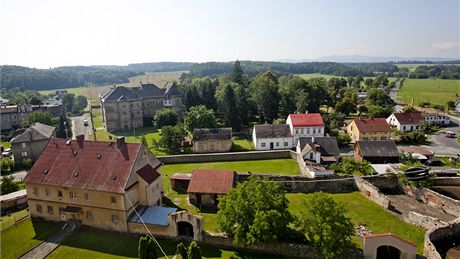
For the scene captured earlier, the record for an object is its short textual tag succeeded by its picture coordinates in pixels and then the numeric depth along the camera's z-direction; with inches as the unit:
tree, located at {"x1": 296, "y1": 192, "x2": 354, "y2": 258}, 1010.1
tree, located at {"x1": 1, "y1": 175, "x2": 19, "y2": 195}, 1589.6
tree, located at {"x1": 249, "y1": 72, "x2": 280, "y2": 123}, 3371.1
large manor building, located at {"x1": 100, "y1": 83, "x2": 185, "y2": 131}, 3314.5
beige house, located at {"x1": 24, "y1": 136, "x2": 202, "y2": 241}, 1239.1
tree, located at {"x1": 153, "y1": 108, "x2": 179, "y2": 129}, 3211.1
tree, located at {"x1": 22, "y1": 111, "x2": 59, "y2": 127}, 3078.2
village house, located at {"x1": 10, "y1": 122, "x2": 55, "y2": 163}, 2215.6
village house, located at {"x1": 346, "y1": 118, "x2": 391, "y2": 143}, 2714.1
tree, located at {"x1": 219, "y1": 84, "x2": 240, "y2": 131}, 3137.3
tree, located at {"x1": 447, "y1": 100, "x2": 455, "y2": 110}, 4238.2
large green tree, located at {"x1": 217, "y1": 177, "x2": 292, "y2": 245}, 1054.4
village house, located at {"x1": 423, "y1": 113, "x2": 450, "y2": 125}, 3442.4
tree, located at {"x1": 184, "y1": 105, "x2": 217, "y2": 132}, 2726.4
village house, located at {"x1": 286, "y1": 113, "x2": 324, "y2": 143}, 2593.5
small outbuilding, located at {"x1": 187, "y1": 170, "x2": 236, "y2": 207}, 1499.8
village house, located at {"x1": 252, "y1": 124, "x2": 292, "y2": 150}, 2513.5
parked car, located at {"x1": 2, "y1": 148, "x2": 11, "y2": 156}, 2511.9
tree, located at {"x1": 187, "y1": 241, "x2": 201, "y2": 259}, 930.1
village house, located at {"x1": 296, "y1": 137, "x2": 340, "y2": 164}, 2041.1
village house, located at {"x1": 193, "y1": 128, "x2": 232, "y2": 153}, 2480.3
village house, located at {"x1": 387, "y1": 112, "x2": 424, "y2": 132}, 3134.8
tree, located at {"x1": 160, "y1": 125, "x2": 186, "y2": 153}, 2421.3
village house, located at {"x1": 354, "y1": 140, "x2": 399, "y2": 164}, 2092.8
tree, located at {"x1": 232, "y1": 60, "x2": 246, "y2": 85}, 4426.7
